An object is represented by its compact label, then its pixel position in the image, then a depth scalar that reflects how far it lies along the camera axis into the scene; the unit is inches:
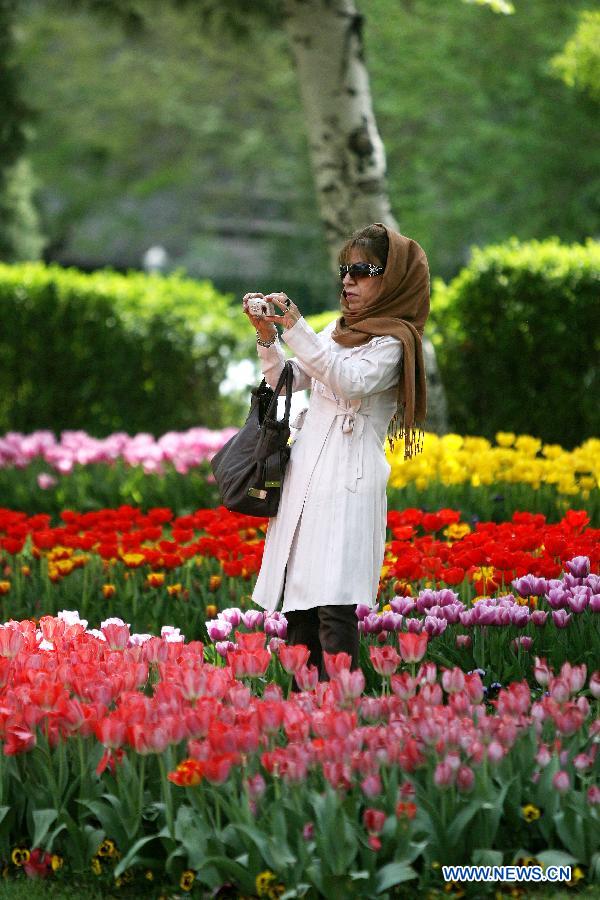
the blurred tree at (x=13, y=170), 1083.5
